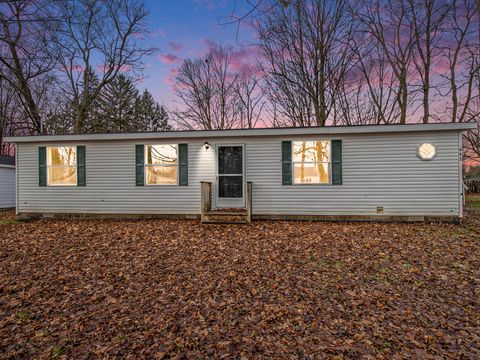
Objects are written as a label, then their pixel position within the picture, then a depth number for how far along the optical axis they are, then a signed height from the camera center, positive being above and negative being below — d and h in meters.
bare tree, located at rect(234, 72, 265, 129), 18.98 +5.80
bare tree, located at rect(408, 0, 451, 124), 13.87 +7.64
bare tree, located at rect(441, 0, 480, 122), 13.80 +6.34
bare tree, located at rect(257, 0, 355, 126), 14.53 +7.27
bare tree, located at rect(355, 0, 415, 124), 14.64 +8.06
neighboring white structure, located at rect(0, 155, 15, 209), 13.52 +0.07
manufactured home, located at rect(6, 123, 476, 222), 7.90 +0.23
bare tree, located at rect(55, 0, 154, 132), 17.45 +8.69
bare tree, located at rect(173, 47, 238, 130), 19.70 +6.58
